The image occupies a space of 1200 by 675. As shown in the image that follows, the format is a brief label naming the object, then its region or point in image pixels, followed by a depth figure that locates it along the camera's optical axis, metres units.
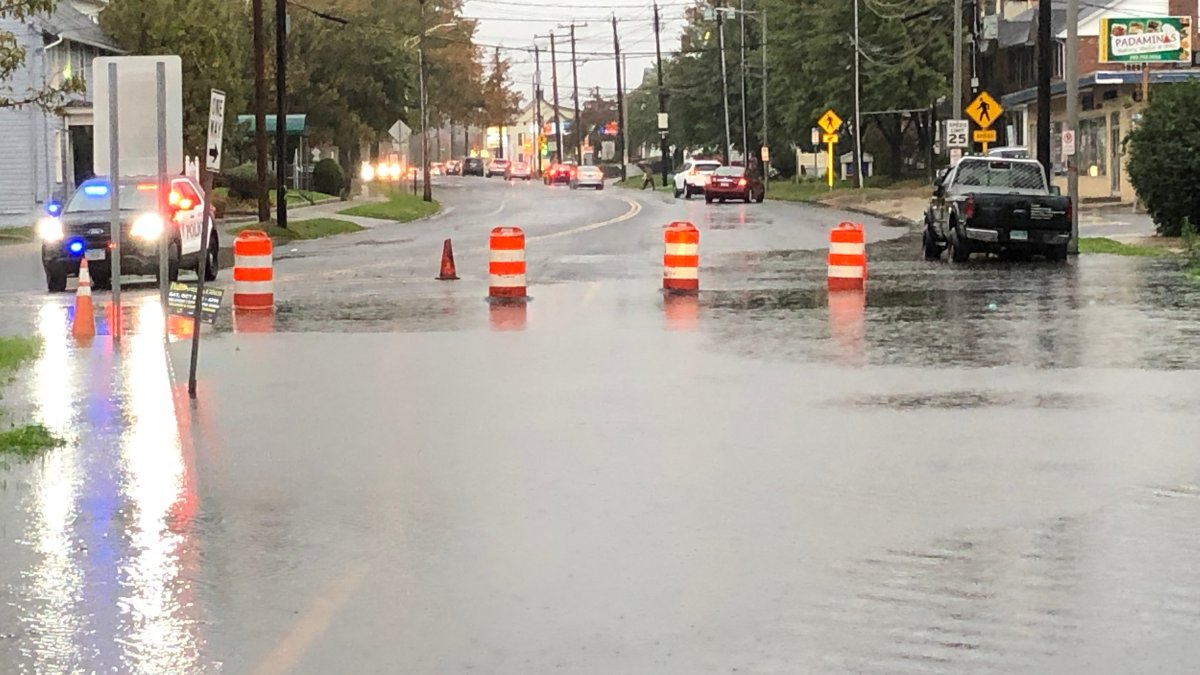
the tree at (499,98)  123.94
